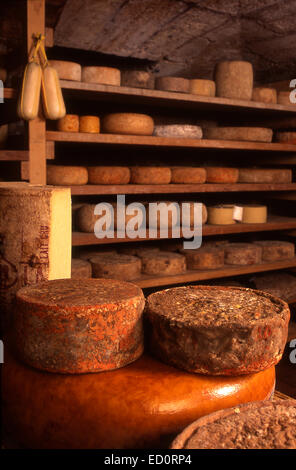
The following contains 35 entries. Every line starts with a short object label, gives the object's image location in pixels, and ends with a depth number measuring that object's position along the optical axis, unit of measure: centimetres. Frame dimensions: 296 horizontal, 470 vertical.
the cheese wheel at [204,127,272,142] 344
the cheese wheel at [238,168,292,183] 361
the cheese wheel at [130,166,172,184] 307
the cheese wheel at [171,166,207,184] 323
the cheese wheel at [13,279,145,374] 94
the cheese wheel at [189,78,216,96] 319
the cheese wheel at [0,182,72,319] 124
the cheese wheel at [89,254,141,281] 293
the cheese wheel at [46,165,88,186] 278
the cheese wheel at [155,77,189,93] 308
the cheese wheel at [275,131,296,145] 377
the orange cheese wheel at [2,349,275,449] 90
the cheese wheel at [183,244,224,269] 335
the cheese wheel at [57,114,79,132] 273
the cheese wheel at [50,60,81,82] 262
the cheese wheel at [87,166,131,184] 292
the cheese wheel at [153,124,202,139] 316
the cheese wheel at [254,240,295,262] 371
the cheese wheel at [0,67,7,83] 305
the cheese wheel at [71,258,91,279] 278
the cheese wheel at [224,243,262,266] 353
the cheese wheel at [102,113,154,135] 292
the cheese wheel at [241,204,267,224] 365
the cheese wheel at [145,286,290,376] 95
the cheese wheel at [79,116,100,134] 283
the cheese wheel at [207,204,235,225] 348
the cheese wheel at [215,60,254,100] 332
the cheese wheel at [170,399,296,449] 78
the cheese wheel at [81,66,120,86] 276
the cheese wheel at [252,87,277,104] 351
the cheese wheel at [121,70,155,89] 322
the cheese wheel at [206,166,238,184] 339
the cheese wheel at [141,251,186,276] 316
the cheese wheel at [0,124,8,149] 288
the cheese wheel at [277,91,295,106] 363
